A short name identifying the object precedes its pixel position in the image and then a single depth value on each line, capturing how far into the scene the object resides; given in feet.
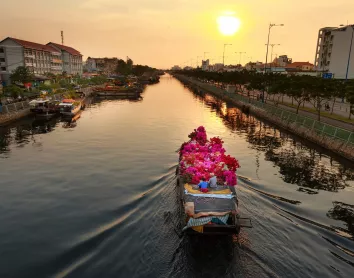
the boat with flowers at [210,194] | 55.88
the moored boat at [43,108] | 204.79
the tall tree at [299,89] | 173.74
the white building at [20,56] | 369.09
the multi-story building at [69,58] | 532.85
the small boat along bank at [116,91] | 384.00
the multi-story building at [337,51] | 407.44
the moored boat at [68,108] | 213.66
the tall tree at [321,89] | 160.86
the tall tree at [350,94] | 135.93
